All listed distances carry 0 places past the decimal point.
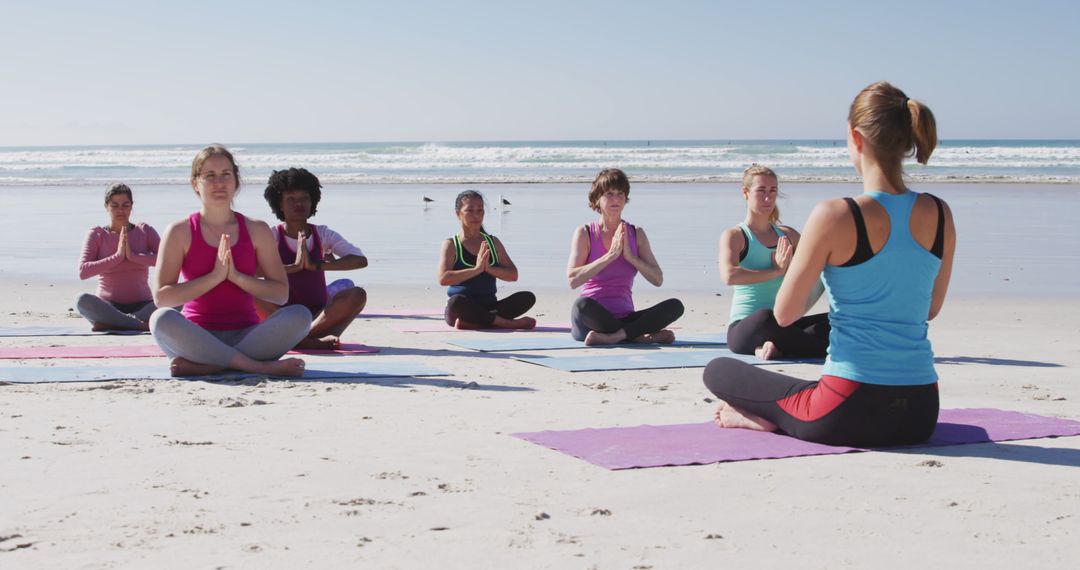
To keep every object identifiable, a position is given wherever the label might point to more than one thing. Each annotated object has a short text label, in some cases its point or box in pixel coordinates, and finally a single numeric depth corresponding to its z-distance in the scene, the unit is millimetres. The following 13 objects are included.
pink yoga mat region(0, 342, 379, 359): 6754
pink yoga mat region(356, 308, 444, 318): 9188
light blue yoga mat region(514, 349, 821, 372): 6547
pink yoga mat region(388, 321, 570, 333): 8383
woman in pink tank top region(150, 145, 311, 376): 5797
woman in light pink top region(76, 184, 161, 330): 7910
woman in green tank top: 6910
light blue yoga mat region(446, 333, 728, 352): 7477
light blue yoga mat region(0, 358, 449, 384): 5832
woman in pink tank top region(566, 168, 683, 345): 7617
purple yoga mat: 4109
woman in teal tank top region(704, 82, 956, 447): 3951
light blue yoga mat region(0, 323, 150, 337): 7777
